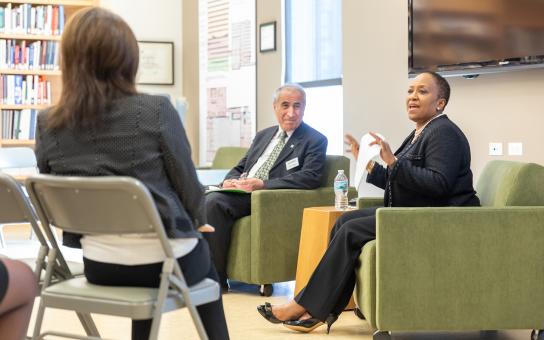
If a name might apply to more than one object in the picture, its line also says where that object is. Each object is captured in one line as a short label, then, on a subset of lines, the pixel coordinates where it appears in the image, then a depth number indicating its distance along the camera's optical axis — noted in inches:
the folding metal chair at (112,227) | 92.1
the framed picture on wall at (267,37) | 312.7
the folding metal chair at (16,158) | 283.8
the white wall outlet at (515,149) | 209.2
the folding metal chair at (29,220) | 104.6
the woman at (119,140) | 96.3
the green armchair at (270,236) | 204.8
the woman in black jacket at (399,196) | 157.6
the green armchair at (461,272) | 147.9
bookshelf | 351.9
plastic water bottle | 195.8
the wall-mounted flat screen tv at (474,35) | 200.5
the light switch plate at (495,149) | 214.8
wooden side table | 185.9
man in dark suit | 209.6
